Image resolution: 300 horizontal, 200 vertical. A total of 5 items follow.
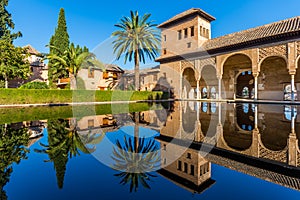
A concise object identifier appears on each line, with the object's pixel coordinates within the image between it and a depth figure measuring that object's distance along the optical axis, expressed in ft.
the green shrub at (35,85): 59.36
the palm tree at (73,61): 69.54
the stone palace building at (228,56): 53.52
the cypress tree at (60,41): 95.91
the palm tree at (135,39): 75.72
